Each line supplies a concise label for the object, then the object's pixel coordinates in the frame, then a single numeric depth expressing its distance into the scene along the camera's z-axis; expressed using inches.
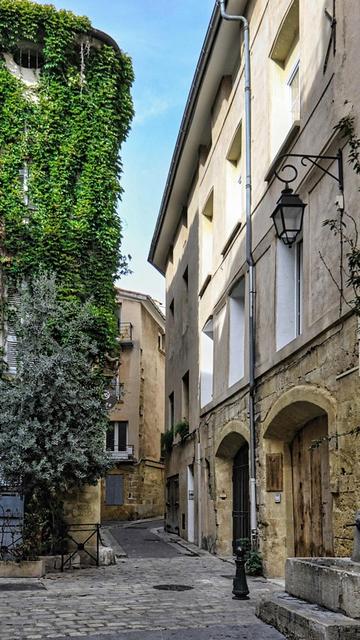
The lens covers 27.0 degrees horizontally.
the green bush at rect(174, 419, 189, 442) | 788.0
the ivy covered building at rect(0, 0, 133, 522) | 576.7
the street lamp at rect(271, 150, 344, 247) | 370.3
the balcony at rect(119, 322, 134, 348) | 1274.6
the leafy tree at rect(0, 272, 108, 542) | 477.7
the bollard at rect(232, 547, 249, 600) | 349.7
